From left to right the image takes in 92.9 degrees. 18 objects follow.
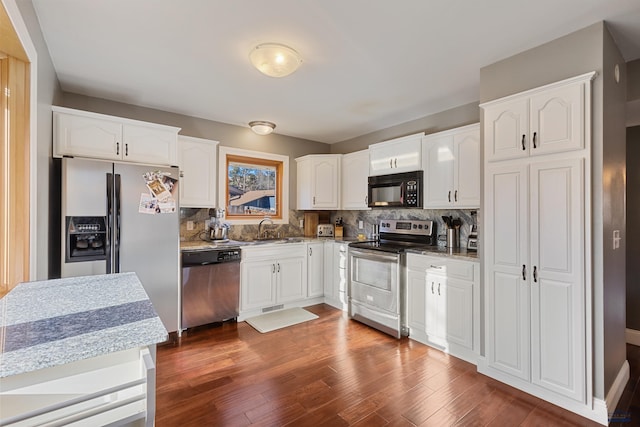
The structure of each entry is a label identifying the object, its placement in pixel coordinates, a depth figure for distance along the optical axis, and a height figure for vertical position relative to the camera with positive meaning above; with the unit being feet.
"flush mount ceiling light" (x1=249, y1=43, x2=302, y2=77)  7.07 +3.70
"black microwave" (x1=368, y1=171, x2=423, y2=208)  11.41 +0.95
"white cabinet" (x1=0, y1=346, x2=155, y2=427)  2.55 -1.69
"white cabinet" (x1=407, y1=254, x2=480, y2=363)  8.75 -2.77
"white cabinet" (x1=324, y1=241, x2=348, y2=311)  13.13 -2.67
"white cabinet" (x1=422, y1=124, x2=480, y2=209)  9.78 +1.58
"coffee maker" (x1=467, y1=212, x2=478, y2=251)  10.34 -0.82
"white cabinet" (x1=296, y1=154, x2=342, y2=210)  14.80 +1.58
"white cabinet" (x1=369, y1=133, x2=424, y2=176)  11.48 +2.36
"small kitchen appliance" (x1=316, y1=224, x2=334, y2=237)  15.56 -0.83
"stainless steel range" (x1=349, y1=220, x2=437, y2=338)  10.53 -2.24
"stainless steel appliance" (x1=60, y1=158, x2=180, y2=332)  8.40 -0.44
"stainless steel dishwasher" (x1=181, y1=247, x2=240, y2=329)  10.56 -2.60
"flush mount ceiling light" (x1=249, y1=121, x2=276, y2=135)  12.50 +3.62
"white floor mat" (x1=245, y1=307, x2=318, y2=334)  11.28 -4.14
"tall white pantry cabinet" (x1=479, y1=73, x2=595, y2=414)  6.45 -0.63
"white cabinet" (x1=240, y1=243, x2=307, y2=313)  12.00 -2.56
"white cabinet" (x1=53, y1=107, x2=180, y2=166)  8.66 +2.35
